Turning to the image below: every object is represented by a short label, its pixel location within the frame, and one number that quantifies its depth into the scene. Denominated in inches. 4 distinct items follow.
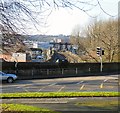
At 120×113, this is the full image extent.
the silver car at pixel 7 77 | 1227.2
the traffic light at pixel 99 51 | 1657.2
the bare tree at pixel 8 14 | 367.7
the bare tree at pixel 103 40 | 1997.7
